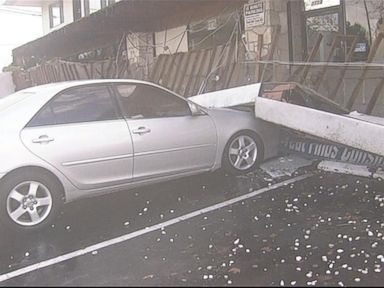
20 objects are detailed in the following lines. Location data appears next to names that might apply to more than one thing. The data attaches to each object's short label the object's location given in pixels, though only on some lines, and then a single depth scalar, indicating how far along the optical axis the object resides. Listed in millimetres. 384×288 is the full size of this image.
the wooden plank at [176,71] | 13227
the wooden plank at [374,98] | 9711
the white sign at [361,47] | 10898
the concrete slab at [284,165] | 7742
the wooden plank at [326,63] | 10500
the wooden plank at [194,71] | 12516
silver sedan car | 5832
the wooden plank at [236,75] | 11289
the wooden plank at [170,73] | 13406
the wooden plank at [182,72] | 12969
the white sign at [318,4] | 11375
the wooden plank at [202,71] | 12242
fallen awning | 12477
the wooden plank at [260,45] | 11031
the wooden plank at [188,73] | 12734
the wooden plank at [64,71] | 18306
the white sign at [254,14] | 11109
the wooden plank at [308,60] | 10546
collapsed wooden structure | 10266
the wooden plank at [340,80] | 10438
